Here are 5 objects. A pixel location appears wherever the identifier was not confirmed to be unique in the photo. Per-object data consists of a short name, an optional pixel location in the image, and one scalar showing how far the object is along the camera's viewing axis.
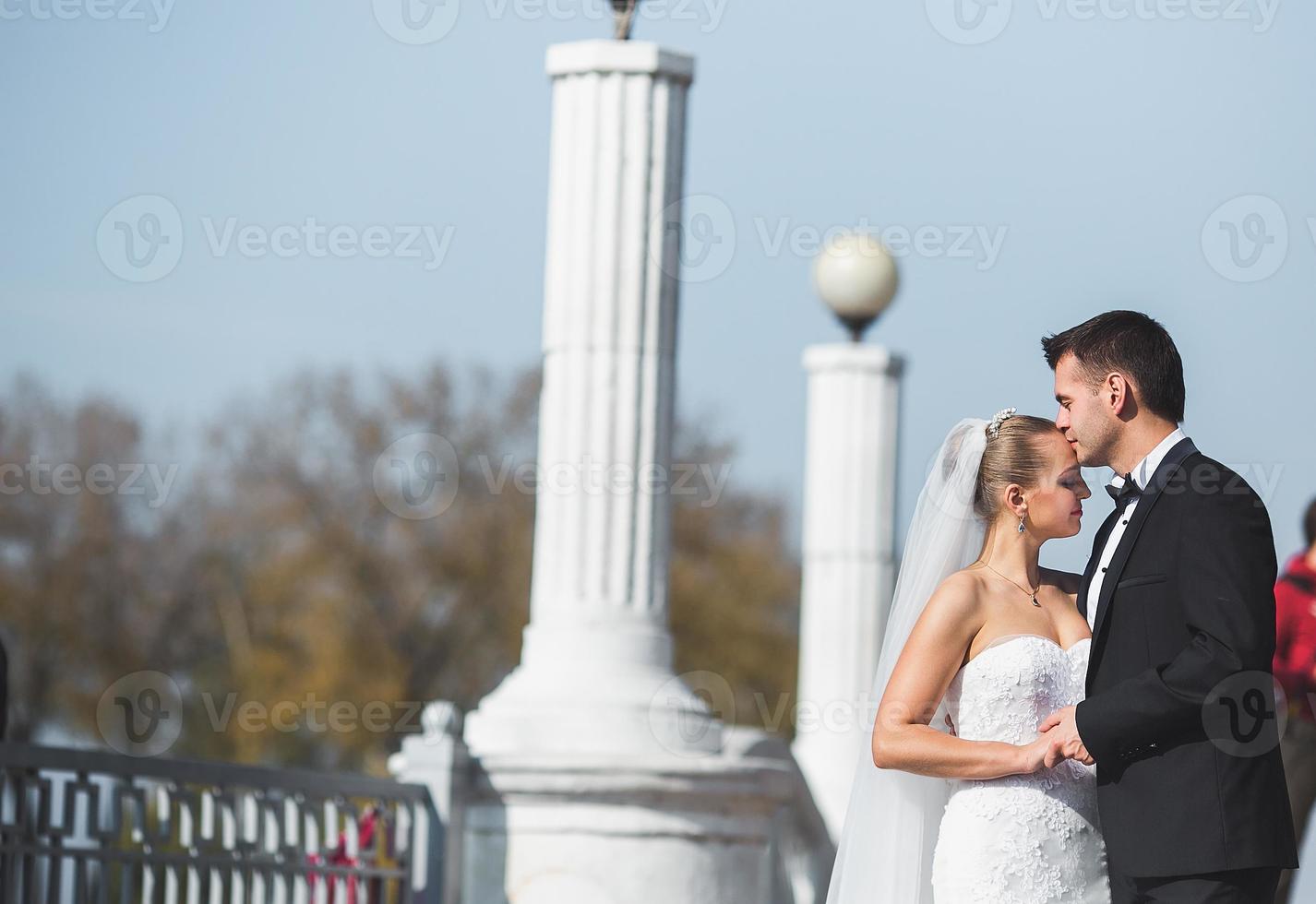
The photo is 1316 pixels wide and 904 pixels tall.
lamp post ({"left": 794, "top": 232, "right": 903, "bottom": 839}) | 26.94
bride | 9.37
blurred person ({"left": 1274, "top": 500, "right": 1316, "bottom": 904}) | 16.45
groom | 8.51
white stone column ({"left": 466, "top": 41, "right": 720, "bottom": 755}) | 17.44
